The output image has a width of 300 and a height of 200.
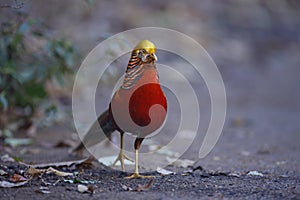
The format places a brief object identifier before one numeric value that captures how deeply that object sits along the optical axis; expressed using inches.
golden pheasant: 263.1
